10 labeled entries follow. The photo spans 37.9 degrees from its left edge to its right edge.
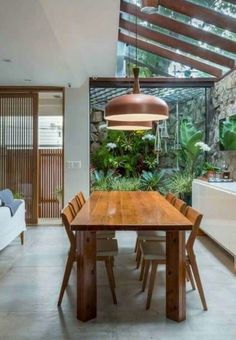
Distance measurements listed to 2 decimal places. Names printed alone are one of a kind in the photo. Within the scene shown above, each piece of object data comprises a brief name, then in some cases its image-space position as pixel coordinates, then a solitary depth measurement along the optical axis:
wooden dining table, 2.72
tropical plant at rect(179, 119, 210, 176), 6.68
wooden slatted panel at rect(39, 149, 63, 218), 7.79
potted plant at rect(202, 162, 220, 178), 5.97
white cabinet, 4.30
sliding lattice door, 6.87
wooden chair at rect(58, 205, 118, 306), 3.20
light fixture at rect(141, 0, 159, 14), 3.71
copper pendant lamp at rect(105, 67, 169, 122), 3.20
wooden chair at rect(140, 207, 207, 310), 3.04
